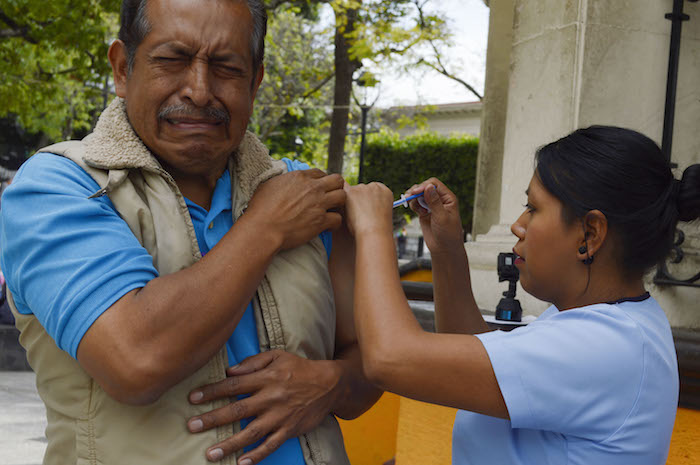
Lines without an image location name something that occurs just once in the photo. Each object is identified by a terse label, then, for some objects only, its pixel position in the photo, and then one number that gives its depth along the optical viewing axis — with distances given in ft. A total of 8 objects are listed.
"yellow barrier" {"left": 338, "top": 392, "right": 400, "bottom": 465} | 14.83
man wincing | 4.41
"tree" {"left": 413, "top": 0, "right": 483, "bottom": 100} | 52.37
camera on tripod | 8.58
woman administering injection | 4.89
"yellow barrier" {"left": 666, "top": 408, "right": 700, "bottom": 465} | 7.91
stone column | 10.66
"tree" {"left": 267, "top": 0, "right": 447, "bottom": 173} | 34.94
